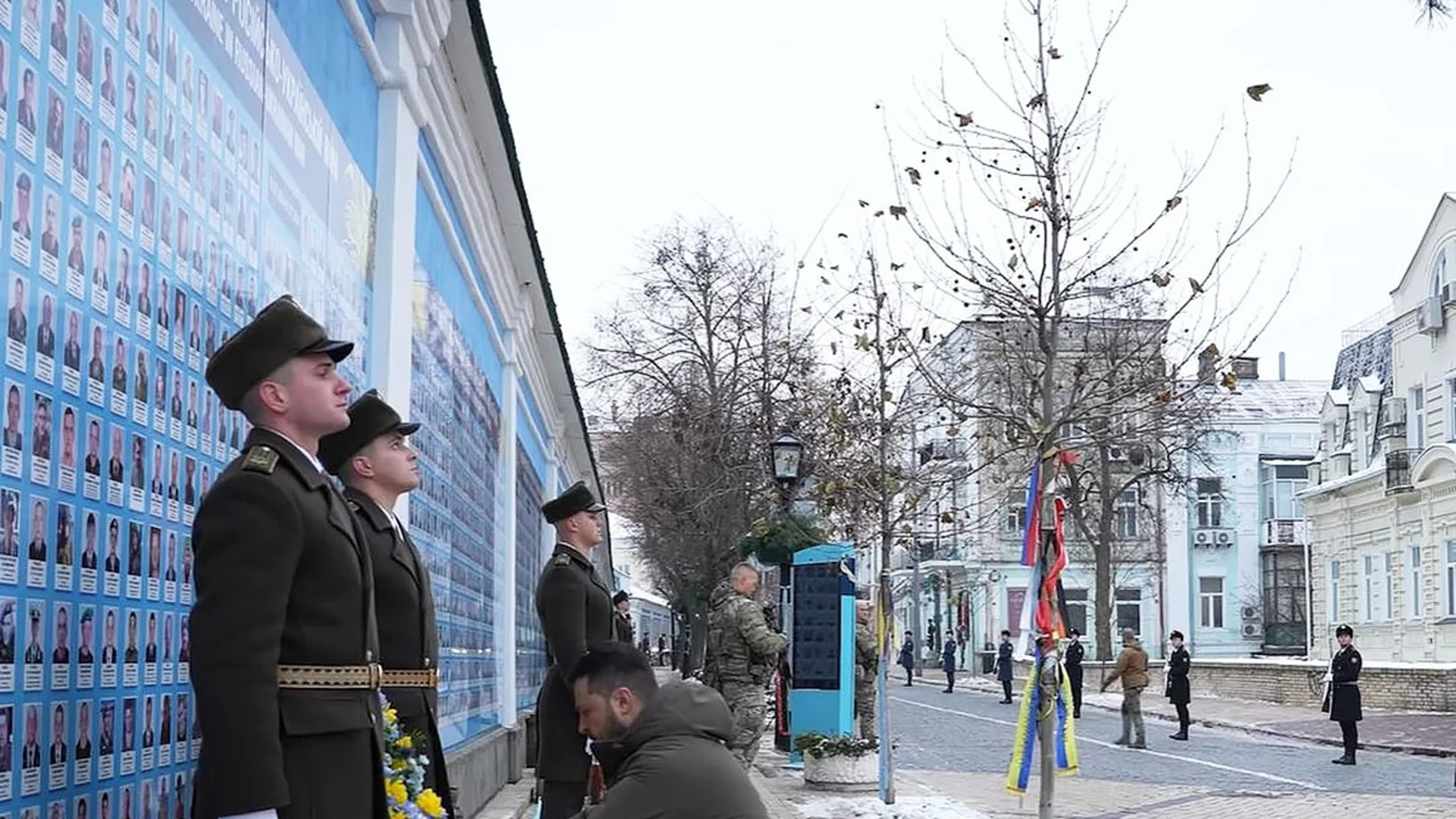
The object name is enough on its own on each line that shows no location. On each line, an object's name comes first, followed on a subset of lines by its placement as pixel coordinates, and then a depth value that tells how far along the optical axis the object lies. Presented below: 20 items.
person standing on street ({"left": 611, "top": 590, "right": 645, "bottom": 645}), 7.72
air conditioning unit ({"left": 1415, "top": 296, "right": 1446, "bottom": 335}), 43.56
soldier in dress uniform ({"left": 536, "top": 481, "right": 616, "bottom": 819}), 6.79
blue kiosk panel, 17.42
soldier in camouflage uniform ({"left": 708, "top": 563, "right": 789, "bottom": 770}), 13.93
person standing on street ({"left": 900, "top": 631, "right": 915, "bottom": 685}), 57.68
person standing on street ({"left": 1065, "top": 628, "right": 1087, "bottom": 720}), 31.03
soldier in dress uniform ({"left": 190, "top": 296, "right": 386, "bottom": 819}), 3.20
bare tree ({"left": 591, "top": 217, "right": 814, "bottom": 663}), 34.28
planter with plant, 16.44
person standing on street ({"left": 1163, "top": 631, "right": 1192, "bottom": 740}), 27.91
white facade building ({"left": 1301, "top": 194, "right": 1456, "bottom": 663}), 43.41
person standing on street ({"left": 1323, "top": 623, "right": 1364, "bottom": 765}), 23.34
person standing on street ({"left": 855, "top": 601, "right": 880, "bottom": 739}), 18.83
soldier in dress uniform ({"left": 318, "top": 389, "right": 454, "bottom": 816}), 4.86
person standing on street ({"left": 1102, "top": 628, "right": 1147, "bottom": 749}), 25.61
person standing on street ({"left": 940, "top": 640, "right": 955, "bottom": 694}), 49.25
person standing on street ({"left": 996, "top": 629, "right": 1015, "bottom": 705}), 41.88
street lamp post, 19.09
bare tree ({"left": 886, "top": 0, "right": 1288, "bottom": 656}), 12.25
